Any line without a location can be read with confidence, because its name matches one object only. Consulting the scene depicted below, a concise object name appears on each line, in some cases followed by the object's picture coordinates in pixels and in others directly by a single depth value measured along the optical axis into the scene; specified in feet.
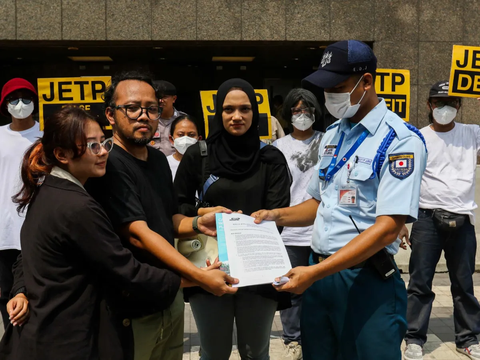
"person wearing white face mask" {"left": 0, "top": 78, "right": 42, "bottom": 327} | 14.49
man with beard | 8.00
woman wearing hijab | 10.48
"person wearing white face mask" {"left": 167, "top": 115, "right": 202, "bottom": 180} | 16.75
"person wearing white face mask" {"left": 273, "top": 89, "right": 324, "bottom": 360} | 15.28
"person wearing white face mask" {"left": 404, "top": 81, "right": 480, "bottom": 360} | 15.26
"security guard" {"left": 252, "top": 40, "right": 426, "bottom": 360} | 8.21
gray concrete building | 29.73
